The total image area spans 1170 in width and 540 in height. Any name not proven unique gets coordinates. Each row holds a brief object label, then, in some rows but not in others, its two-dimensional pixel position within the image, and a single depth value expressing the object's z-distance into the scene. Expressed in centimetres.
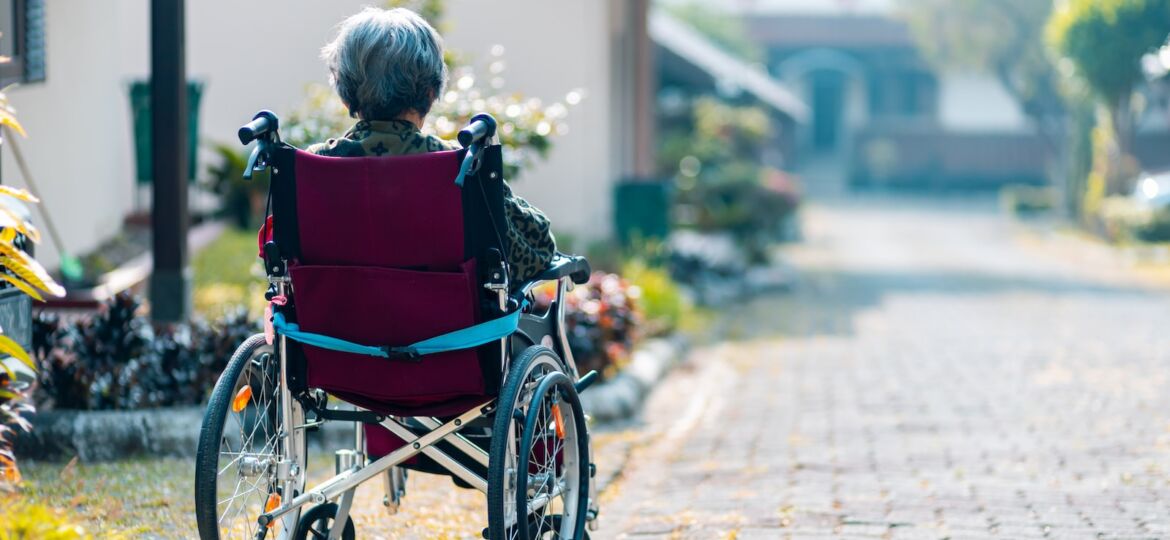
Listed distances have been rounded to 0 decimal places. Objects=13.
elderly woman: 364
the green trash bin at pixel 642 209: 1416
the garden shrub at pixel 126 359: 570
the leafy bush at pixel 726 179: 1752
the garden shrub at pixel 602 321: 757
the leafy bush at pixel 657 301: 1021
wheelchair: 353
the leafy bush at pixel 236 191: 1095
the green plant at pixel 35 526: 293
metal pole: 730
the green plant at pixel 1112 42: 2084
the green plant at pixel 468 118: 692
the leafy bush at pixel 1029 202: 2888
